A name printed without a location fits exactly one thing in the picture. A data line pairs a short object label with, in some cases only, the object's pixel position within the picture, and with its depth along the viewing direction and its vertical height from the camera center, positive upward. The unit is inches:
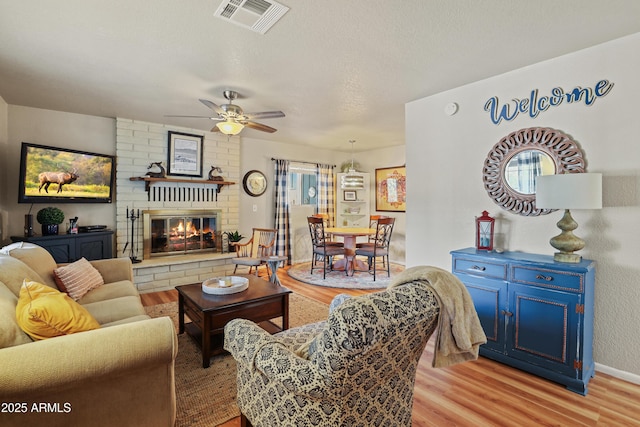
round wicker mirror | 99.7 +16.5
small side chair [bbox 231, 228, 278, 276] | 200.5 -25.3
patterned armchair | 43.4 -26.0
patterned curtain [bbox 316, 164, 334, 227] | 275.7 +16.5
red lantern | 111.1 -7.7
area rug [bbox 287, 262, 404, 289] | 188.4 -46.6
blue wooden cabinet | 84.7 -29.9
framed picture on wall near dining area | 254.8 +17.1
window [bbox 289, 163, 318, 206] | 271.3 +19.7
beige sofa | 47.5 -28.4
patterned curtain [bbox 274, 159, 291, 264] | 244.1 -2.8
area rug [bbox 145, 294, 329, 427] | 74.2 -50.2
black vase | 145.9 -12.0
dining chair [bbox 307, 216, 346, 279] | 208.5 -24.9
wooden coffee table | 94.6 -34.0
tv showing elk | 140.1 +14.3
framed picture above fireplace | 192.7 +33.1
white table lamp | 84.4 +3.8
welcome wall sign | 95.0 +37.4
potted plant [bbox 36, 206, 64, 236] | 143.8 -7.0
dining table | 211.0 -24.9
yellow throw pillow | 55.6 -21.0
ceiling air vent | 74.7 +49.4
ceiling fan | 126.0 +38.2
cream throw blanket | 53.4 -18.4
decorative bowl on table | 105.7 -28.1
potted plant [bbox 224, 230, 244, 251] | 209.9 -20.8
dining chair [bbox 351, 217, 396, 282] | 204.7 -26.2
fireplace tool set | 180.5 -19.3
